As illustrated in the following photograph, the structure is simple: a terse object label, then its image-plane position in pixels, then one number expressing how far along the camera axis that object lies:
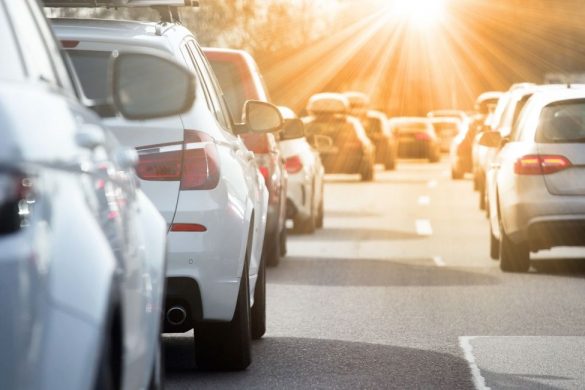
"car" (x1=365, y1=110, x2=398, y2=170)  43.69
